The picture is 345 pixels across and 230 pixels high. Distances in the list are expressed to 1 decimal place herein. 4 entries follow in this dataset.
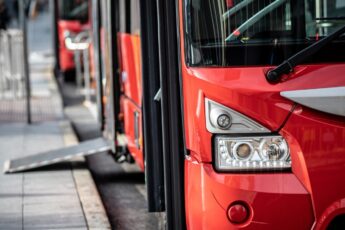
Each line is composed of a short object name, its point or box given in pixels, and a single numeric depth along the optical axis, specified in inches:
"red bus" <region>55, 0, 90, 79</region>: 1163.2
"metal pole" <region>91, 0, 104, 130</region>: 494.9
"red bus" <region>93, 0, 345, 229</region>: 255.6
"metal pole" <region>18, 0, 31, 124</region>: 717.9
